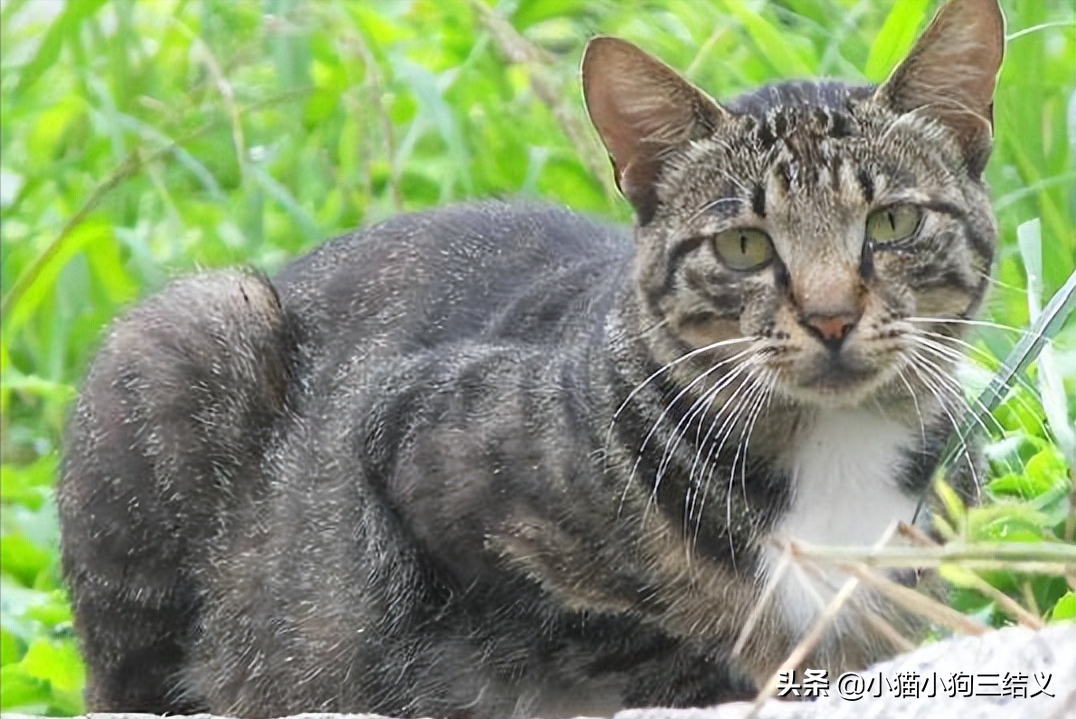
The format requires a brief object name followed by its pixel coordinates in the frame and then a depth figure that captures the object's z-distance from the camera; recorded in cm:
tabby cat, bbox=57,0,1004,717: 517
